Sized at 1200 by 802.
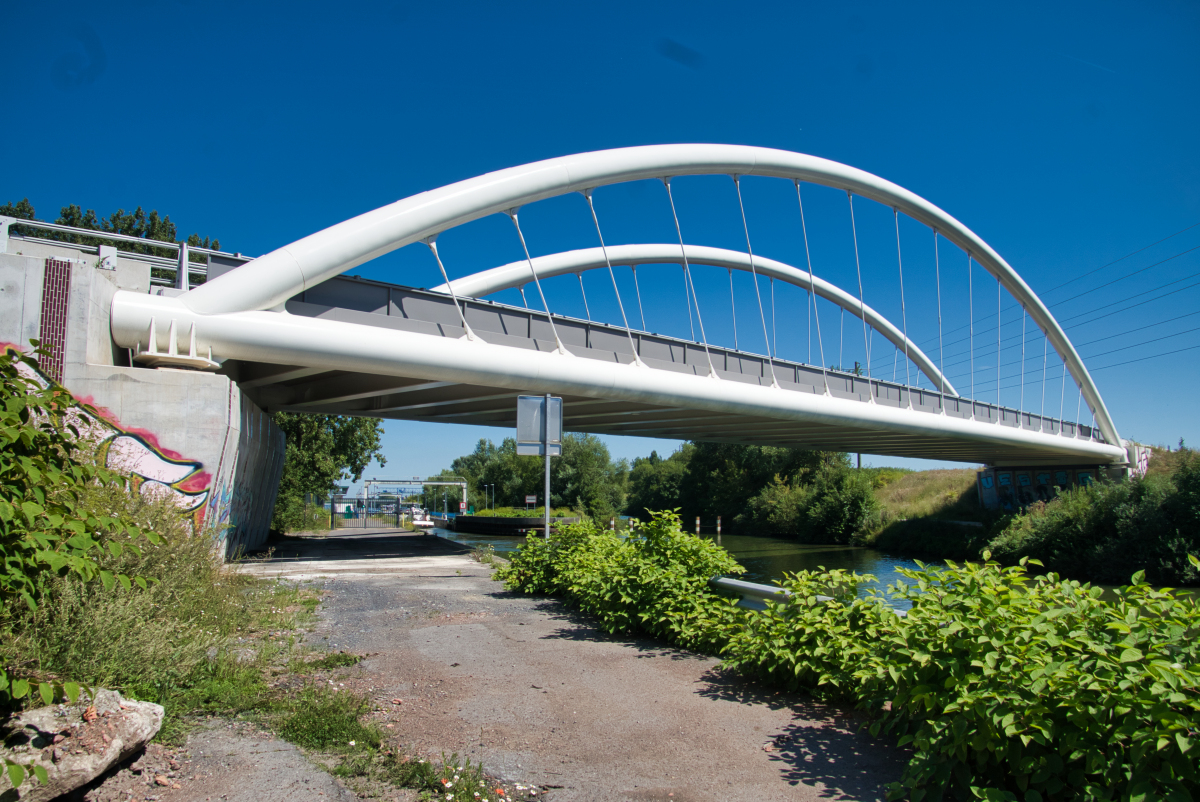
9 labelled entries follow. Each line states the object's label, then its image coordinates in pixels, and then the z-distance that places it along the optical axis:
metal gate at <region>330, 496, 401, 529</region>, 47.51
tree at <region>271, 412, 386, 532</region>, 36.31
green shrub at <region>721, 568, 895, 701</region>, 4.66
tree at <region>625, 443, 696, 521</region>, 65.69
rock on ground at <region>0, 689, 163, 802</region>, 2.74
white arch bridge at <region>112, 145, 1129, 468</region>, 13.55
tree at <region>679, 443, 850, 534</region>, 52.09
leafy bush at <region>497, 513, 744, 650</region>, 6.43
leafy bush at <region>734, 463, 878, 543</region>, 43.53
